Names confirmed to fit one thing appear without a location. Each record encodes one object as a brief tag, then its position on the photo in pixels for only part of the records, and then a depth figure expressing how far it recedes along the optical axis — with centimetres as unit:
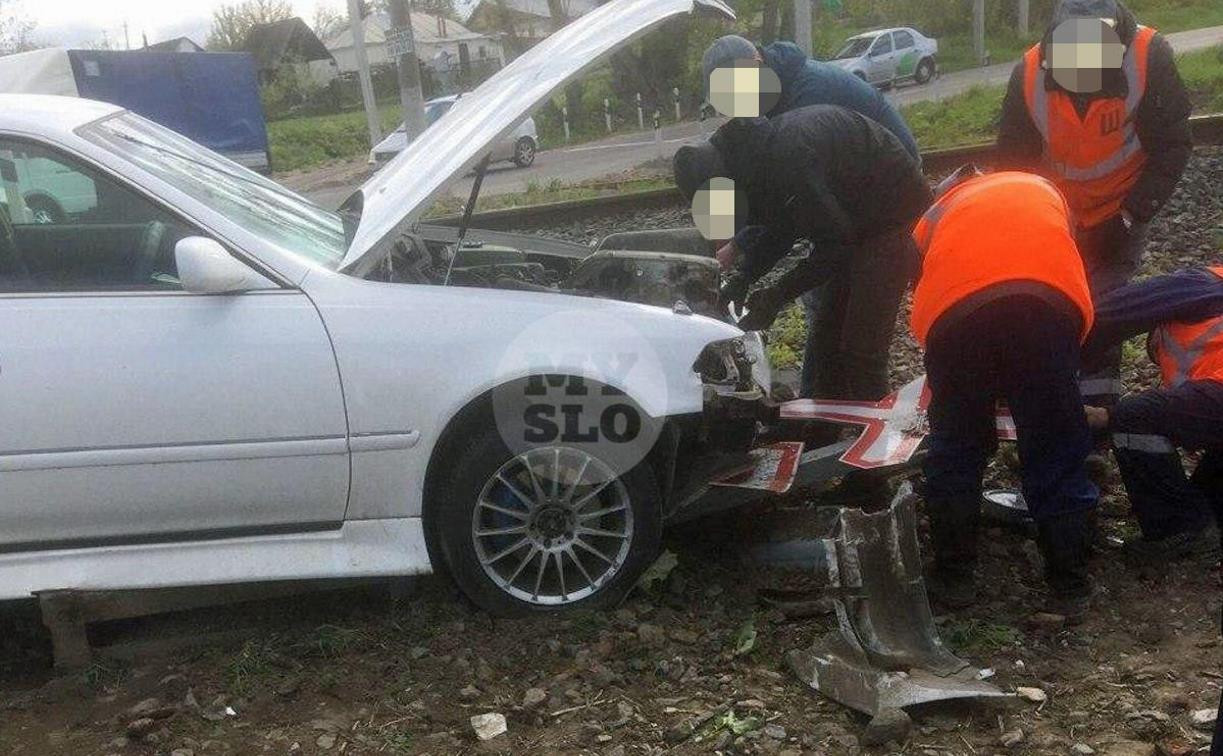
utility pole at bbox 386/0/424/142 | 1188
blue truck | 1712
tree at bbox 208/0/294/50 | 5175
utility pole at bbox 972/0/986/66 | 2961
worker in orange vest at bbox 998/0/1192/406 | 410
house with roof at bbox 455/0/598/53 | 3095
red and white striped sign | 381
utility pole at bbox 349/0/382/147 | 1852
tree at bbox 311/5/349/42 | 6078
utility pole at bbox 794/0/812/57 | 1187
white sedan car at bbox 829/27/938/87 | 2602
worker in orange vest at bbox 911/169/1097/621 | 317
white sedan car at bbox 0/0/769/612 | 322
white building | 5984
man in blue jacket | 451
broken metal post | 288
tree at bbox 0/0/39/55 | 3547
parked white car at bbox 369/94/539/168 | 1968
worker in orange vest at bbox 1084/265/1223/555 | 338
